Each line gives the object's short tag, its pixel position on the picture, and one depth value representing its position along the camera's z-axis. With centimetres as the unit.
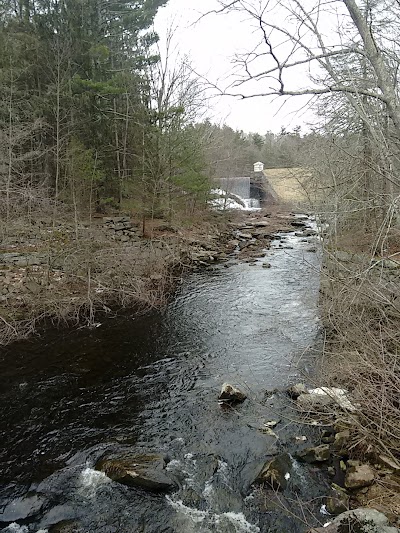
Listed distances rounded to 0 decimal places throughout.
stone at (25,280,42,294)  1077
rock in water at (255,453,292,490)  491
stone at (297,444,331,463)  530
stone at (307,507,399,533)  377
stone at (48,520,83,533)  432
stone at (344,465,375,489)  473
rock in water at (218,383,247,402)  670
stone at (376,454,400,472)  481
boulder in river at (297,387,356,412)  553
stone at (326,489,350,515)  449
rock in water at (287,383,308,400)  663
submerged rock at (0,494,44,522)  454
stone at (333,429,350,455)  536
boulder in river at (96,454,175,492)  494
